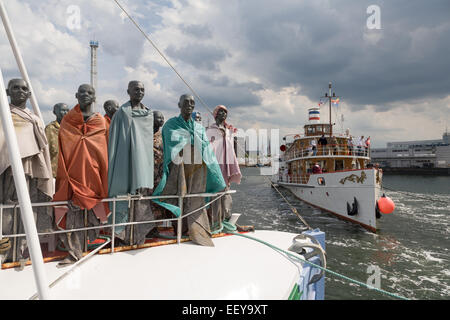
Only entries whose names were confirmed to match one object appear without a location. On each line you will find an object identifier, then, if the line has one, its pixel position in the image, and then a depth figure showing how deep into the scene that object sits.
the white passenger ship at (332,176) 14.38
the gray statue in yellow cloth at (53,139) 4.04
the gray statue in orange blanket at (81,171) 3.04
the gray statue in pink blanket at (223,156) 4.35
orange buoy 12.90
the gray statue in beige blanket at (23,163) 2.78
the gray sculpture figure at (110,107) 4.46
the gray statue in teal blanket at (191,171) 3.69
